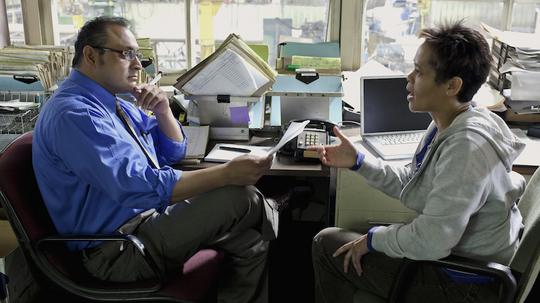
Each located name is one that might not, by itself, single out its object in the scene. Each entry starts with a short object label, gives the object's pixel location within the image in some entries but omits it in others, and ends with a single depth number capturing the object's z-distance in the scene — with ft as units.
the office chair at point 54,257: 4.90
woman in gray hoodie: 4.37
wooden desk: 6.43
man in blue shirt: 4.97
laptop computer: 7.20
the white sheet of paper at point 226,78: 7.10
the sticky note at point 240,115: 7.43
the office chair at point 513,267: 4.38
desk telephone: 6.63
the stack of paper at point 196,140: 6.88
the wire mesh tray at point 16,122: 7.23
